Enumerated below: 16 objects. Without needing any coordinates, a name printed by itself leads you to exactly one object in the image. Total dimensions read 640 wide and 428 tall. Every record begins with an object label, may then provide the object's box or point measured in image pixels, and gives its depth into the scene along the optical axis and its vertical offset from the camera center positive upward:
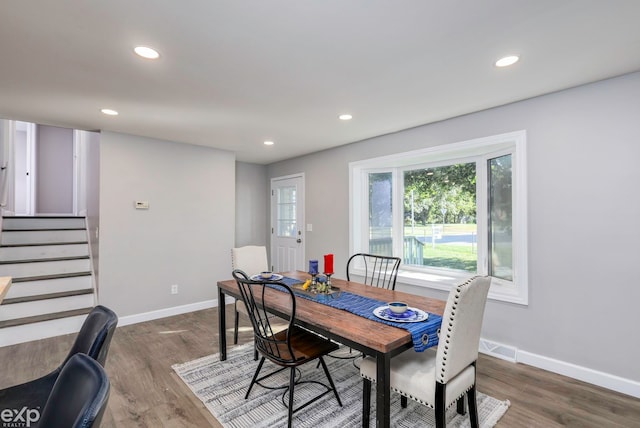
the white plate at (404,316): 1.79 -0.59
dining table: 1.52 -0.61
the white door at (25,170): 6.32 +1.00
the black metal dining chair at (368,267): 4.00 -0.68
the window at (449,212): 2.88 +0.05
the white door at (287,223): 5.14 -0.10
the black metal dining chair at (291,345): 1.89 -0.86
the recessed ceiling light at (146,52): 1.88 +1.03
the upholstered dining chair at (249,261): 3.27 -0.47
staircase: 3.37 -0.73
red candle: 2.42 -0.37
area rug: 1.98 -1.30
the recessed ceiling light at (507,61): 2.02 +1.03
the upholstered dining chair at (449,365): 1.53 -0.84
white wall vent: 2.79 -1.24
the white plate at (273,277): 2.81 -0.55
